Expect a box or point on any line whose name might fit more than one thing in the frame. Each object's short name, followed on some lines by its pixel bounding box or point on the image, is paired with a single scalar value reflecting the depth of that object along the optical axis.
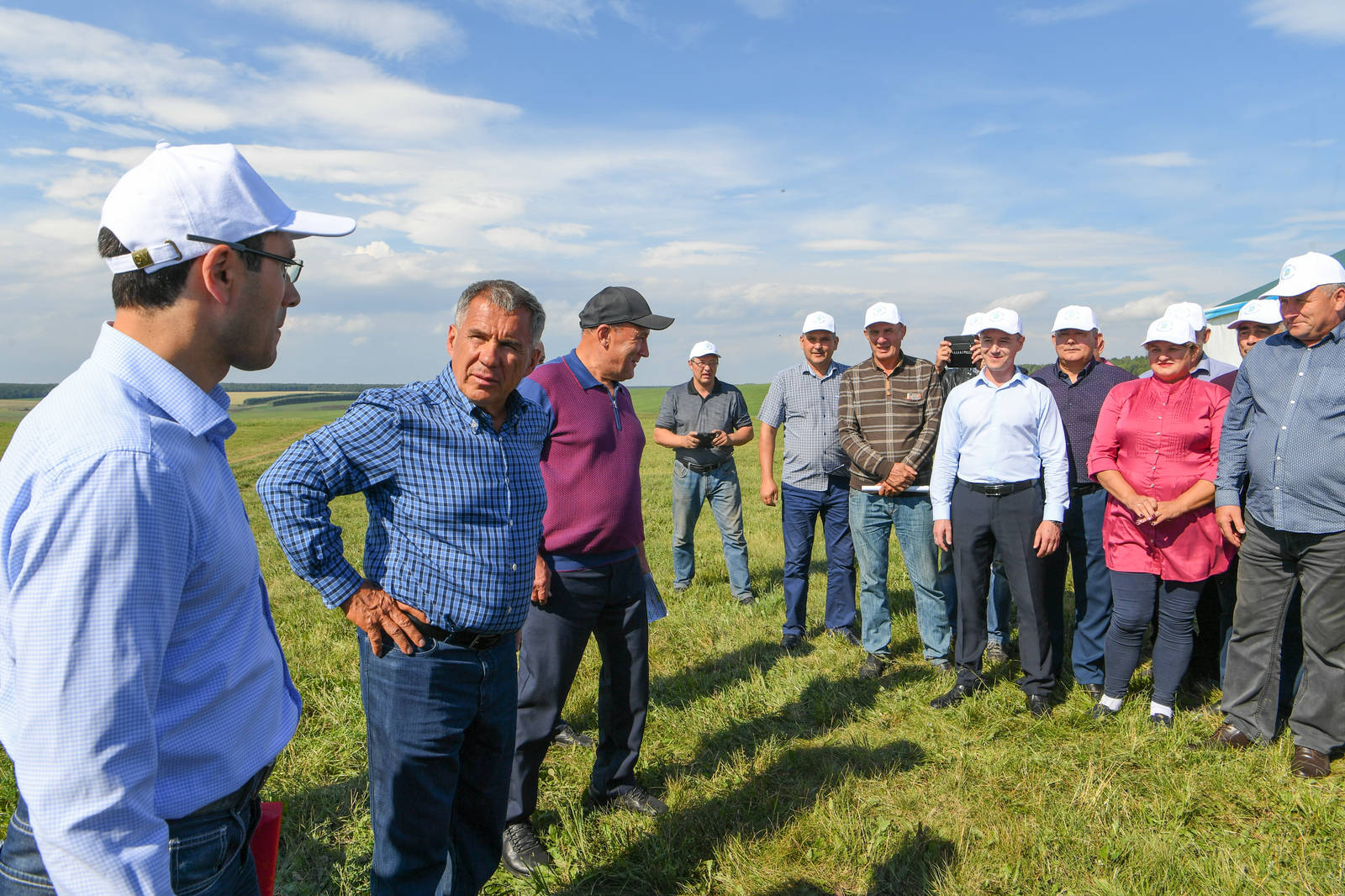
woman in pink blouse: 4.79
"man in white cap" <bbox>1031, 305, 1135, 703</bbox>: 5.36
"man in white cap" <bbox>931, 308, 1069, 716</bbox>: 5.06
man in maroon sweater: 3.51
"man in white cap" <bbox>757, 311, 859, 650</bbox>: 6.48
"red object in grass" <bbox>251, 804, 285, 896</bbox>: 1.73
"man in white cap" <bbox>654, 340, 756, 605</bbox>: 8.16
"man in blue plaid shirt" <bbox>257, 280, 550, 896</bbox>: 2.41
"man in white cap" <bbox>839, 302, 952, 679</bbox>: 5.88
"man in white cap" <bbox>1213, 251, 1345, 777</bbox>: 4.12
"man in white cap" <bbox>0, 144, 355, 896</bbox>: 1.14
